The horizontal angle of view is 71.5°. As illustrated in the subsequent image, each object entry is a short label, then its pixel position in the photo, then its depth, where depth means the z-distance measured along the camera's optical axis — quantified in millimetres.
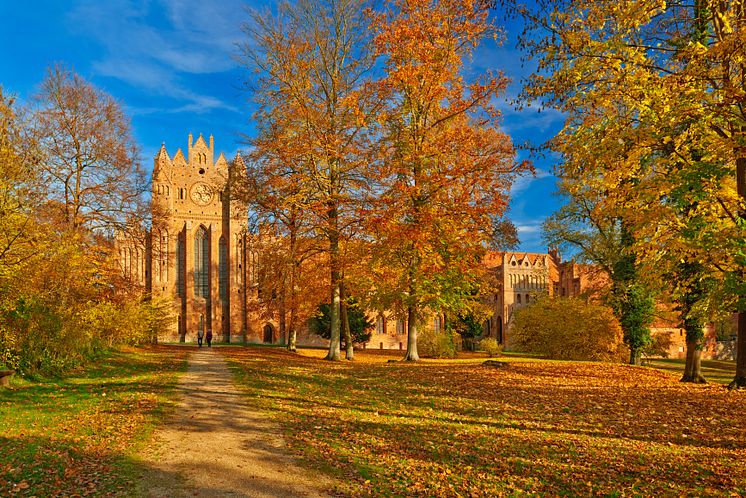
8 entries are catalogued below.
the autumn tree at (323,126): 20422
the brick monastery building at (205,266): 59250
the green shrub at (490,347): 34156
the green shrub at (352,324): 41509
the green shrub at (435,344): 31516
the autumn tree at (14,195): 11984
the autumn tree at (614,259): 26969
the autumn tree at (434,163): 18234
